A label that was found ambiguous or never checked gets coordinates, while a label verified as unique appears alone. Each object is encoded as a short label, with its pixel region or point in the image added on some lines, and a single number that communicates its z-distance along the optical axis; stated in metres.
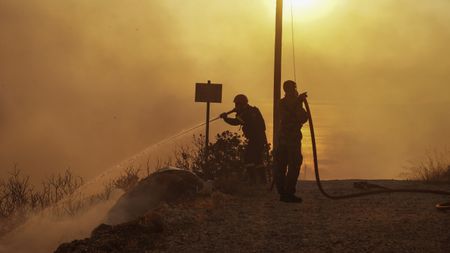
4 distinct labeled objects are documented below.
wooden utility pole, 16.03
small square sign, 15.30
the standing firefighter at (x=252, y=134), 13.92
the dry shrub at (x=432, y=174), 15.53
